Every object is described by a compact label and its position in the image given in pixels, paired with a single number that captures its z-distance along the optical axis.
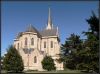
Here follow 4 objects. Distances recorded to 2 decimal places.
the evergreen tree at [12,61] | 23.62
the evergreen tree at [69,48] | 17.02
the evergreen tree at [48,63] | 29.50
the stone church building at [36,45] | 35.24
